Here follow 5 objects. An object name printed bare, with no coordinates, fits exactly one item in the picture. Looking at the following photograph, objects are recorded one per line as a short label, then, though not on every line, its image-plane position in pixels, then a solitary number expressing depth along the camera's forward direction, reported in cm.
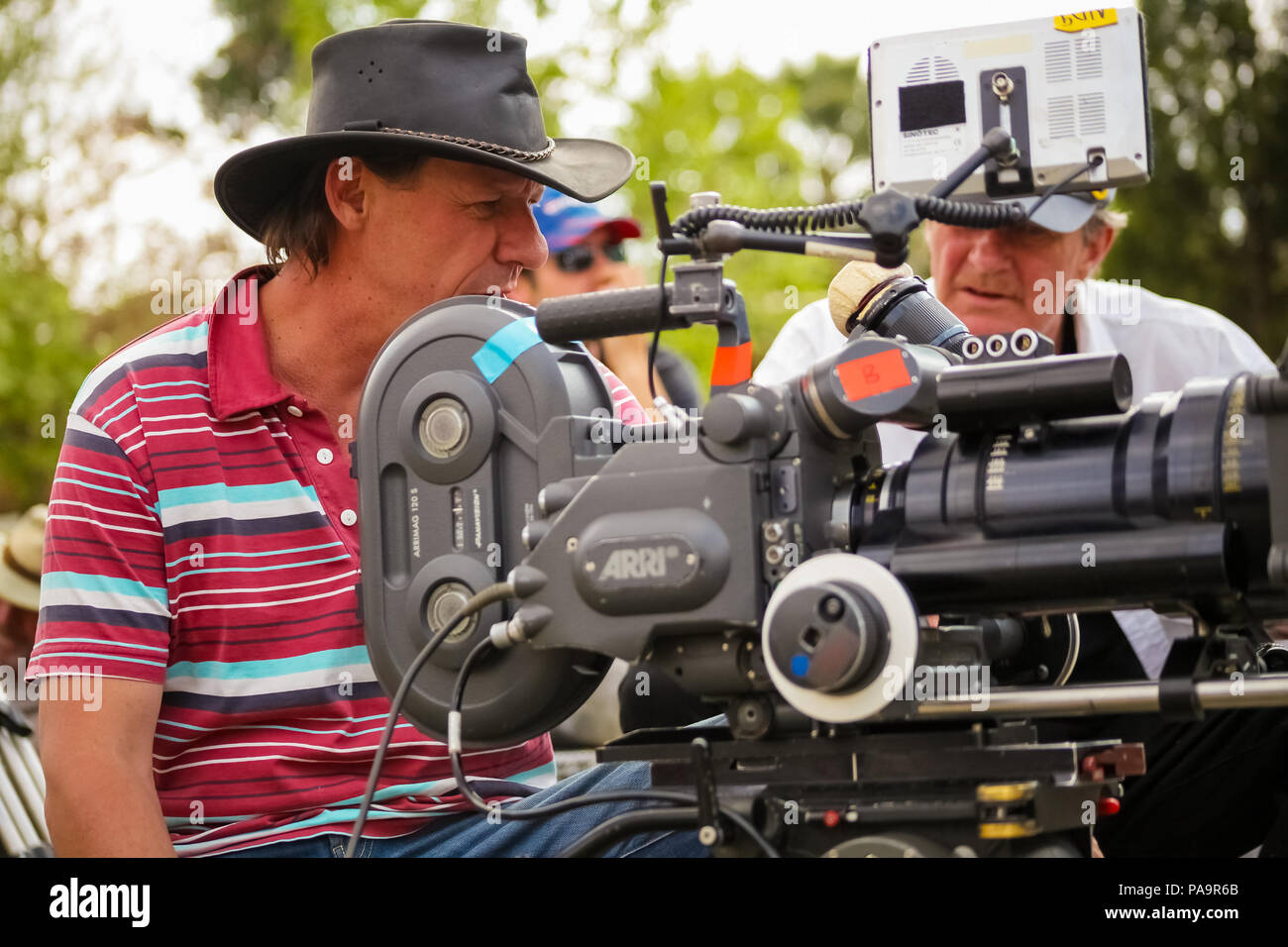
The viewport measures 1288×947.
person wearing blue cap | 499
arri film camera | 162
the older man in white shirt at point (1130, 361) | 295
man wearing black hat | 231
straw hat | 484
